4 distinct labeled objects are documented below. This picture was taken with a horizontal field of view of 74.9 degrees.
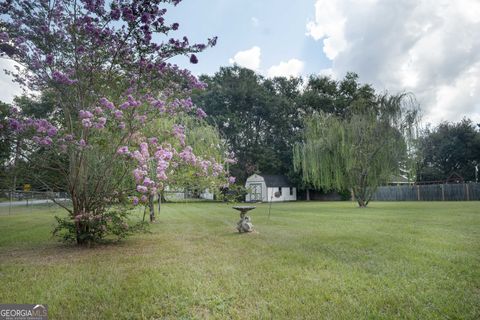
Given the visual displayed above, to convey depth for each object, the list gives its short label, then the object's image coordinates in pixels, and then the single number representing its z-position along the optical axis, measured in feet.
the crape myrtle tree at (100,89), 17.69
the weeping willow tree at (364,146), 57.67
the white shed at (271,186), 107.34
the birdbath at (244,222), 26.89
